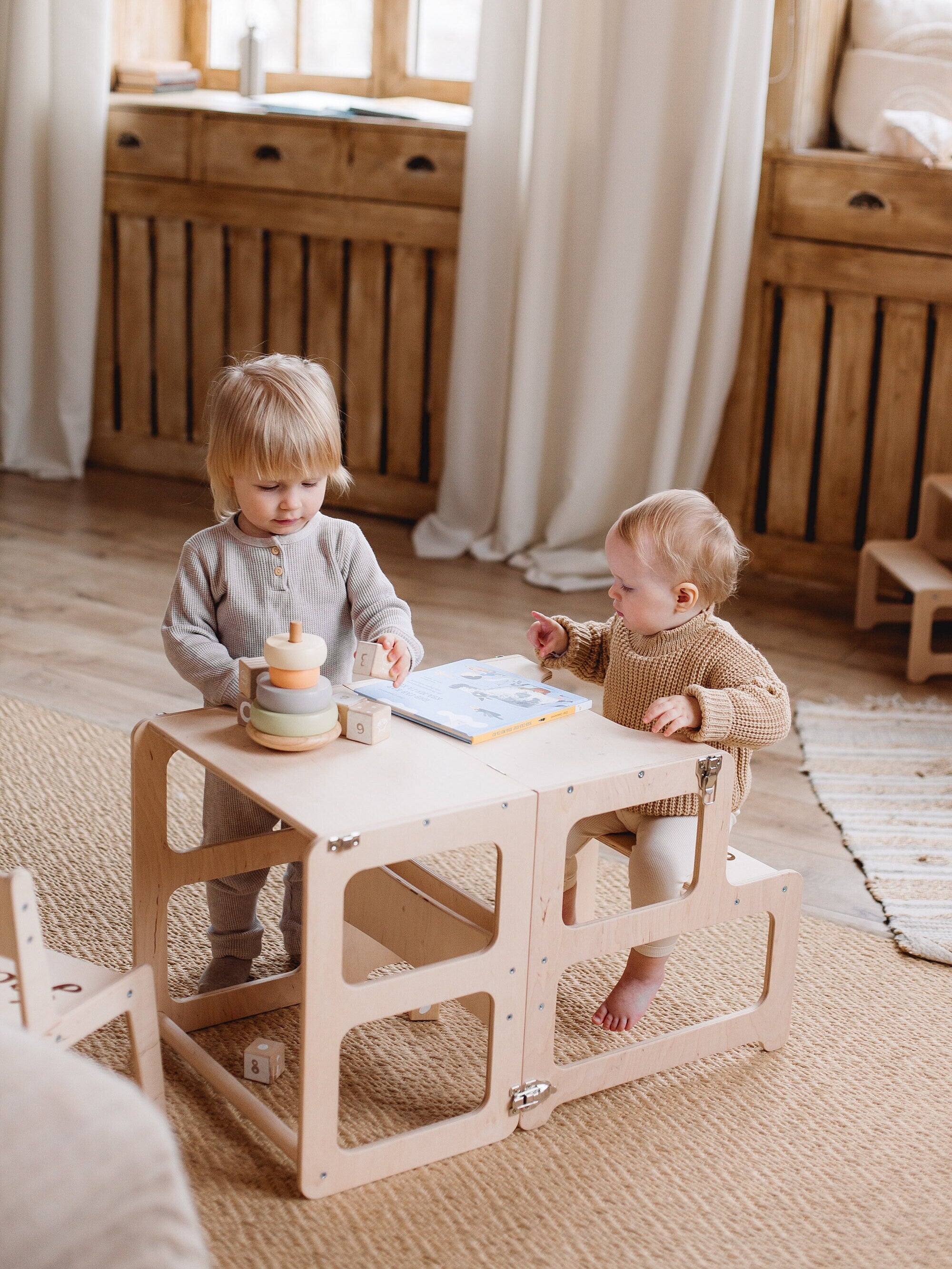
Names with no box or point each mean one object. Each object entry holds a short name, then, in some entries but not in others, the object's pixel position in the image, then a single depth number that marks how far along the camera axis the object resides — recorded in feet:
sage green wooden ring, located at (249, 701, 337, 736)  4.29
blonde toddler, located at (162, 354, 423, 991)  4.79
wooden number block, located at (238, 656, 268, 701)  4.45
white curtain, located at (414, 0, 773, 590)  9.25
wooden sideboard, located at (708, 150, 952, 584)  9.20
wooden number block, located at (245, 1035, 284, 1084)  4.77
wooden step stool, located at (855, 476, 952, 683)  8.50
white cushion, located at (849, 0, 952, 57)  9.18
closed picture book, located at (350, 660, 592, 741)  4.62
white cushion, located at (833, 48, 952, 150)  9.14
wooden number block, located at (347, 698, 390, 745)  4.44
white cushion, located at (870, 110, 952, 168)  8.87
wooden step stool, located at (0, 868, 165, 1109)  3.64
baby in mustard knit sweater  4.70
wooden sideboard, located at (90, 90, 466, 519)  10.94
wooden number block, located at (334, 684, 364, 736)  4.49
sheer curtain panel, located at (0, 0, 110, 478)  11.55
